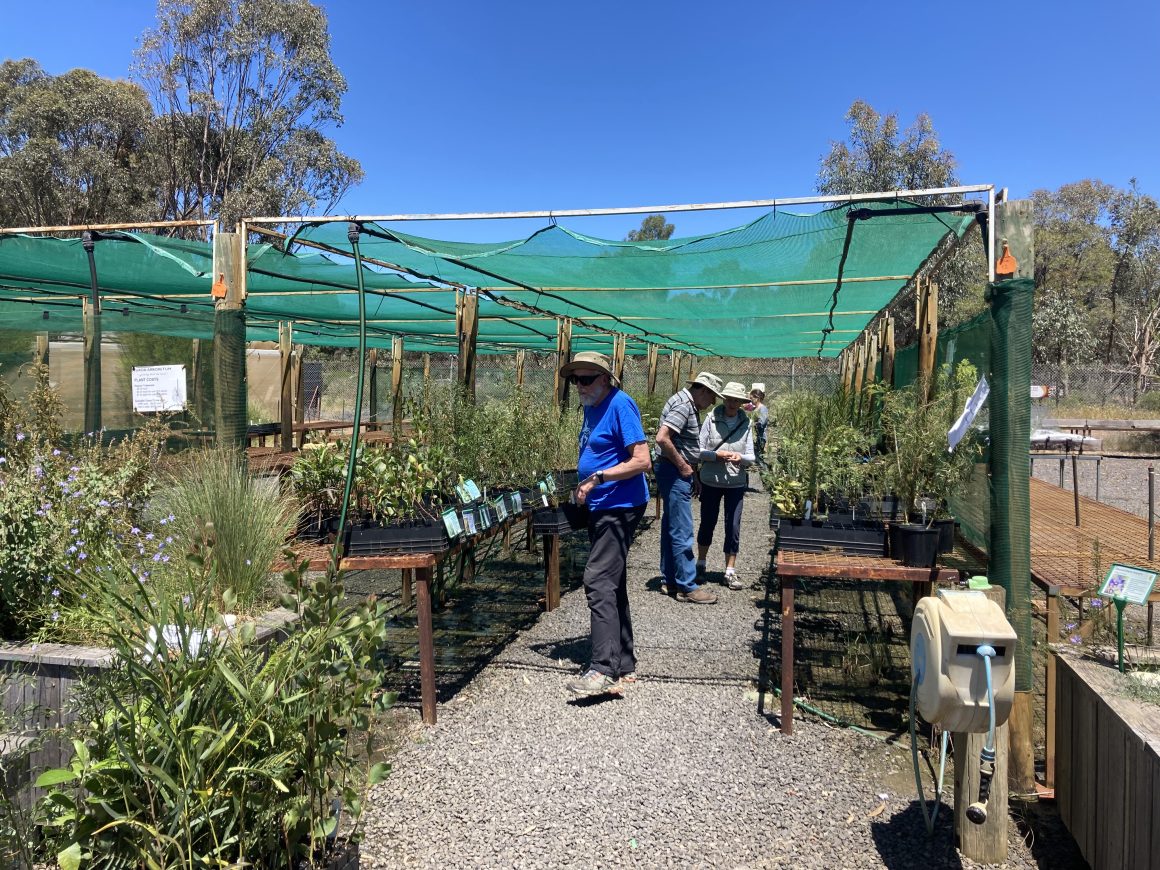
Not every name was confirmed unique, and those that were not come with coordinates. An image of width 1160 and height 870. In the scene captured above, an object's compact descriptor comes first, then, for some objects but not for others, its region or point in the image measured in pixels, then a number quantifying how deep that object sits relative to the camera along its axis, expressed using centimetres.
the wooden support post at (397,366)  1098
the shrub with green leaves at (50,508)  261
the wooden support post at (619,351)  1094
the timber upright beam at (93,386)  540
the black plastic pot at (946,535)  344
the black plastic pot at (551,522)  475
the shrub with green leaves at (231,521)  294
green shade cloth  496
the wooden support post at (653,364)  1315
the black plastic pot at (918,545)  328
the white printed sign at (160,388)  444
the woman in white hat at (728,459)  544
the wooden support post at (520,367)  1073
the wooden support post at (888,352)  716
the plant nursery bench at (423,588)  341
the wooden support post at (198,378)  949
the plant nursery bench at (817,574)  327
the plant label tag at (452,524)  368
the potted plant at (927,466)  335
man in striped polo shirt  515
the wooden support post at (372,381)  1462
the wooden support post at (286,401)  962
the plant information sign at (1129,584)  244
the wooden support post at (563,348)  858
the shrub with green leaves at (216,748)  161
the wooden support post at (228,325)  383
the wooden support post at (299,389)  1173
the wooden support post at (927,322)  512
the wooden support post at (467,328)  590
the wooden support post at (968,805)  238
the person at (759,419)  996
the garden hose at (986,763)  207
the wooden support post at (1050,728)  276
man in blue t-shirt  360
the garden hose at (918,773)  234
